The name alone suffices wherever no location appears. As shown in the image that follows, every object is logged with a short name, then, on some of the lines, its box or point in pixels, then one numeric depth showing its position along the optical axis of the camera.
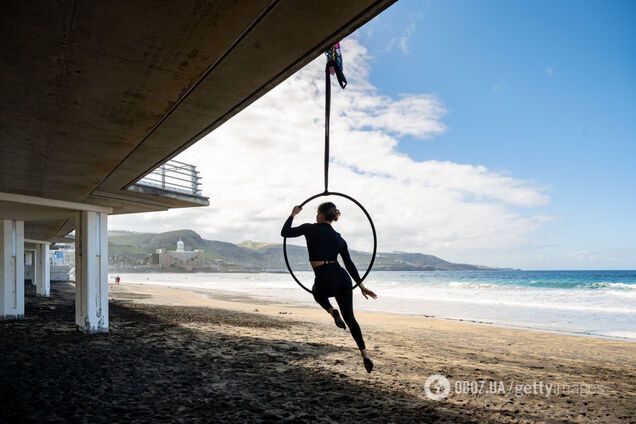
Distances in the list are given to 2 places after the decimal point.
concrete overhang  3.73
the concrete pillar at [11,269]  15.17
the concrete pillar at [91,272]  12.71
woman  6.23
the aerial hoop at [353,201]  6.48
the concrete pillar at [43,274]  26.14
